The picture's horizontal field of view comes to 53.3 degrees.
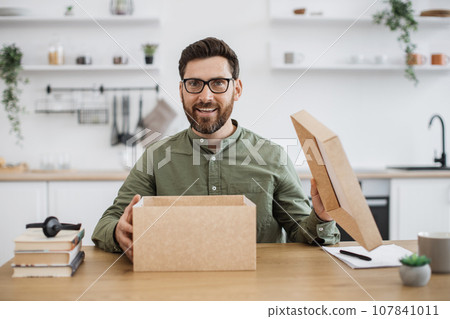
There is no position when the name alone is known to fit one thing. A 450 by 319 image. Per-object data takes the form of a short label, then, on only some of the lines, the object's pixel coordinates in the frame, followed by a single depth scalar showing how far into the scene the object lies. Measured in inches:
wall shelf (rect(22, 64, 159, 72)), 136.4
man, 68.2
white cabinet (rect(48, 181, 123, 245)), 121.3
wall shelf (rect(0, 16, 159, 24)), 136.8
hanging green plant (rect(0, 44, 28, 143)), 136.0
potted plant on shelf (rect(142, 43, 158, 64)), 137.7
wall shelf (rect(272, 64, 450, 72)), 139.5
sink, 135.3
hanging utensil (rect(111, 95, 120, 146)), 143.8
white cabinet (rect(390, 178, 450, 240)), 123.1
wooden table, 37.2
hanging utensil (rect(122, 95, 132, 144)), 143.0
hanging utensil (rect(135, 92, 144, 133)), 143.6
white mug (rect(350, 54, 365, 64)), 141.5
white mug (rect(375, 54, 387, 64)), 140.9
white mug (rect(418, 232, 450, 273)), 42.5
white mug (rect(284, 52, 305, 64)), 139.3
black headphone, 43.2
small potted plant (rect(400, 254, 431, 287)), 38.8
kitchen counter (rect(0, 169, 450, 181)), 120.0
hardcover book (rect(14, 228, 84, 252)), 42.0
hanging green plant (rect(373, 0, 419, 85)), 137.5
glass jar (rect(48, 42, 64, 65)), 138.1
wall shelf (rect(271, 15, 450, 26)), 139.1
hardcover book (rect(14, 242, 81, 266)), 42.1
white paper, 45.3
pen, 46.9
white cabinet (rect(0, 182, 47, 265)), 120.9
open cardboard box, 42.6
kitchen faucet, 136.2
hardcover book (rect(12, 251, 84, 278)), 42.1
